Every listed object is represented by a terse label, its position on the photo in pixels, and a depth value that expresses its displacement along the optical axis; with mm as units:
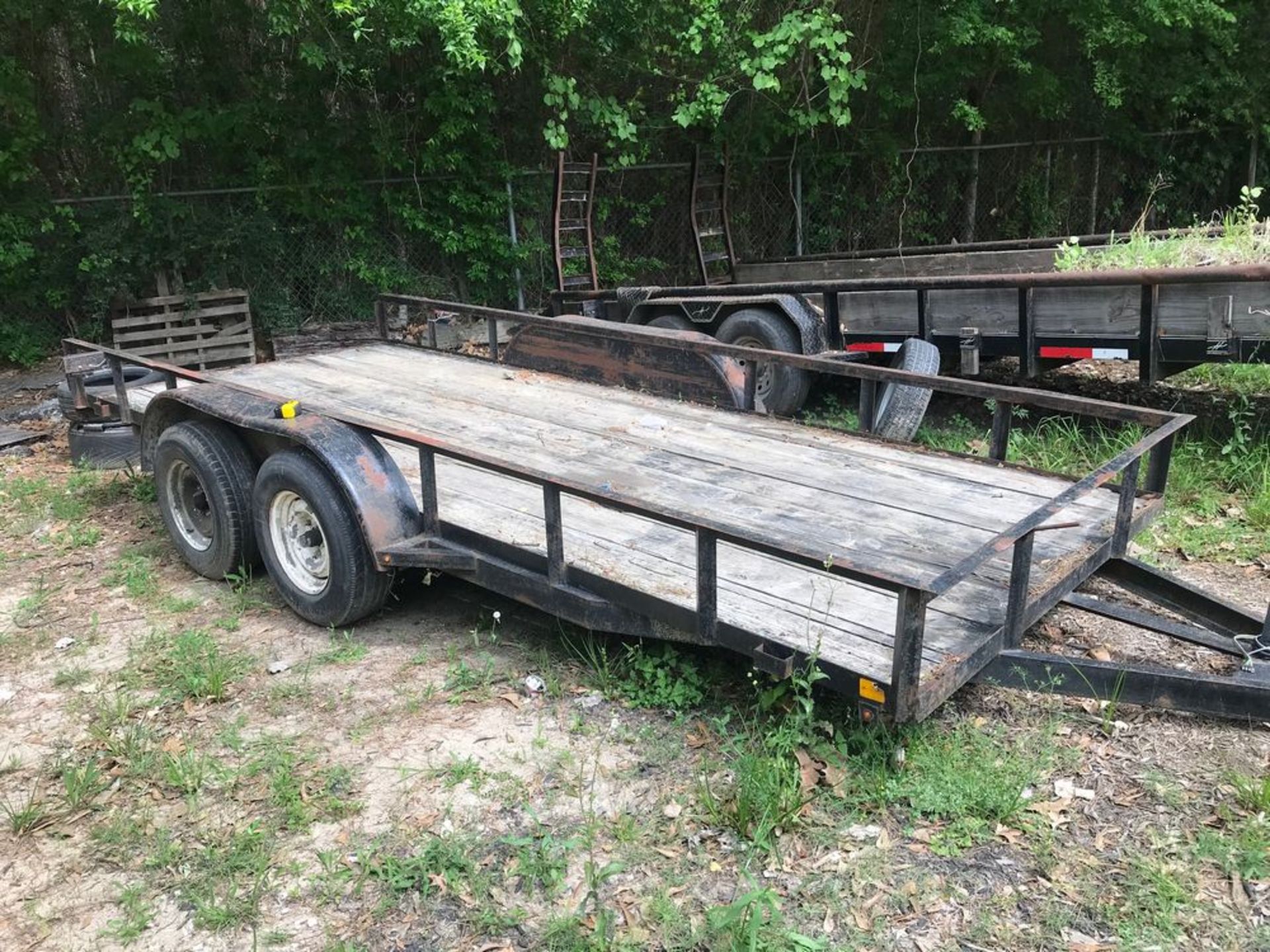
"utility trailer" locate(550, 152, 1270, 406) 5609
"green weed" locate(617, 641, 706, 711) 3771
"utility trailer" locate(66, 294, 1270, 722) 3182
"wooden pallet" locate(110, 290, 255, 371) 10688
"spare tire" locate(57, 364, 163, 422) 6535
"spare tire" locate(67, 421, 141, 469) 7238
